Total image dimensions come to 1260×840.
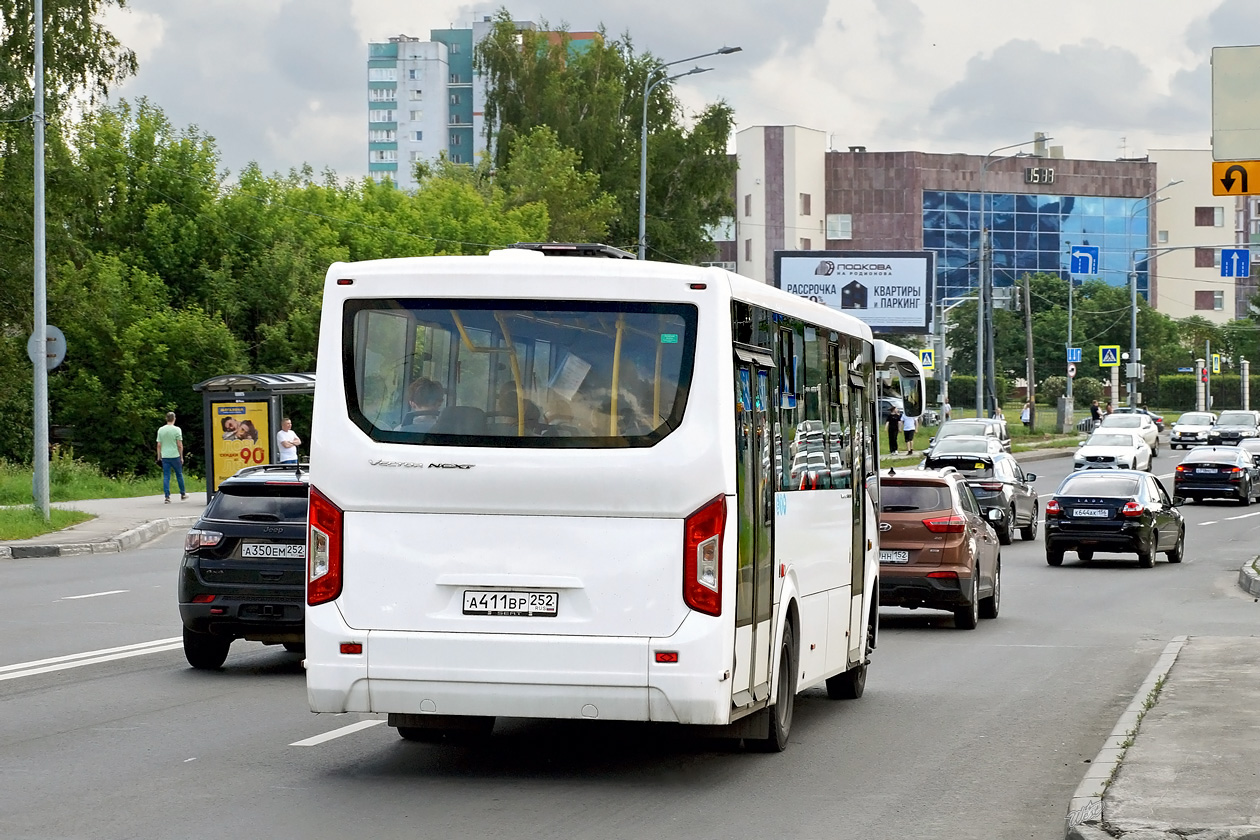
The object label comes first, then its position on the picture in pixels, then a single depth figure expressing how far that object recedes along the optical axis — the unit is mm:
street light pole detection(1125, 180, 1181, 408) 78812
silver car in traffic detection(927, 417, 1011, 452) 50781
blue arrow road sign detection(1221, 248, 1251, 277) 50062
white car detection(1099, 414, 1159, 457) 62312
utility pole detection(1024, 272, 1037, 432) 74938
